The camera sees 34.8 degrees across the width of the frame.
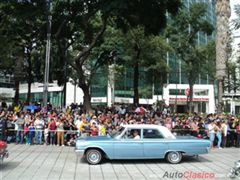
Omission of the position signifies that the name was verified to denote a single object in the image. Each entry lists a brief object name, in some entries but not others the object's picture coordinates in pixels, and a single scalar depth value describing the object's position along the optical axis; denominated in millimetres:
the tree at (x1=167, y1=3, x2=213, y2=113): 45312
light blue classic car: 14305
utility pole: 22484
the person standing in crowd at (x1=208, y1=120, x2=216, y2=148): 20234
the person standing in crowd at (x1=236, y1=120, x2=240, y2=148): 20928
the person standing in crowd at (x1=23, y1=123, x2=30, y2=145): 20094
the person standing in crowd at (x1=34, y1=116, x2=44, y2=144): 20172
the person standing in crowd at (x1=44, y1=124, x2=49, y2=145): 20125
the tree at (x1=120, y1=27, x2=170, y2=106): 38375
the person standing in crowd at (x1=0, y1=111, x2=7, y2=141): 19672
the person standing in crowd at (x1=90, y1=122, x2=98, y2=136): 19761
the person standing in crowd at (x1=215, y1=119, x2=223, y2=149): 20228
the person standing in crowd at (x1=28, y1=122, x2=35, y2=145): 20109
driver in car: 14680
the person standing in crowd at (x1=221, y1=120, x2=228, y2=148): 20469
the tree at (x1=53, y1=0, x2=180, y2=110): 24625
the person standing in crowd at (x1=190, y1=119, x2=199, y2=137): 21062
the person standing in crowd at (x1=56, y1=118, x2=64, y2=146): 20016
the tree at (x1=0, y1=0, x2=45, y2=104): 25330
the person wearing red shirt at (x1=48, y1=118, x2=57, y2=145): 20094
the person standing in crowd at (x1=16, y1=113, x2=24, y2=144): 20138
